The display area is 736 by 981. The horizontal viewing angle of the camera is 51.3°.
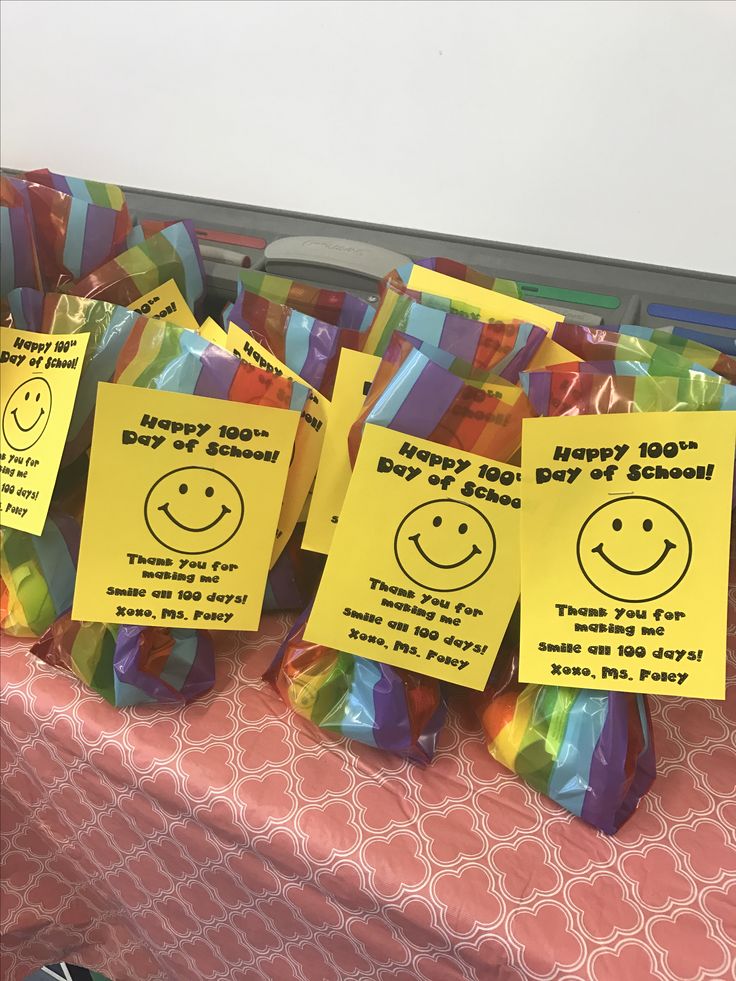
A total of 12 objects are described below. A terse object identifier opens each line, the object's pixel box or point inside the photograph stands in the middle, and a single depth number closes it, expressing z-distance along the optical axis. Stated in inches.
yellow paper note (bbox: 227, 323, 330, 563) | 25.3
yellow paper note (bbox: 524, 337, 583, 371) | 24.0
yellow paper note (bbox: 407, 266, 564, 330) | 26.1
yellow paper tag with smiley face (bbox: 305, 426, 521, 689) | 21.9
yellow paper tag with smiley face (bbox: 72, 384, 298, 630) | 23.5
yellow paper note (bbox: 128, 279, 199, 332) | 28.0
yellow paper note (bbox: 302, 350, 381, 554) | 25.0
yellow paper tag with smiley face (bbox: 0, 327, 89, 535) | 24.5
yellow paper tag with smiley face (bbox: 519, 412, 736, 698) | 20.4
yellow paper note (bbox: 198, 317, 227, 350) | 26.6
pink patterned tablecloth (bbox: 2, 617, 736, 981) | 19.9
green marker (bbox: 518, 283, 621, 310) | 34.4
